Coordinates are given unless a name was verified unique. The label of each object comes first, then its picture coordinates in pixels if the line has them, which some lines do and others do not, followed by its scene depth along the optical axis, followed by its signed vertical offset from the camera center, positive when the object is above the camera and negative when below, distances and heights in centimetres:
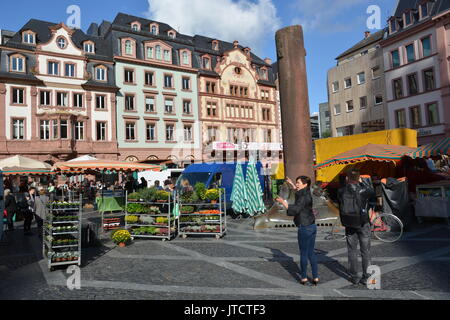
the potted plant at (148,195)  1088 -31
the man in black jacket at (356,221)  564 -76
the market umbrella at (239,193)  1495 -56
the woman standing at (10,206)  1232 -49
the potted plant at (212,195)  1124 -44
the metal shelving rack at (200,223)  1085 -128
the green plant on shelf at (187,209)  1110 -84
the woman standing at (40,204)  1202 -47
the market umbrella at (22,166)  1530 +110
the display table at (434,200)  1124 -98
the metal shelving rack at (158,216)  1060 -109
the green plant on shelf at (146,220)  1084 -108
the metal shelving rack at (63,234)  738 -101
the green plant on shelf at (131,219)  1082 -103
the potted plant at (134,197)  1100 -37
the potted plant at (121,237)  977 -141
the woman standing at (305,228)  561 -82
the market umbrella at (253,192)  1468 -55
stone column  1348 +287
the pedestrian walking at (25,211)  1317 -73
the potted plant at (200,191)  1131 -29
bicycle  947 -153
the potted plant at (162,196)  1073 -37
